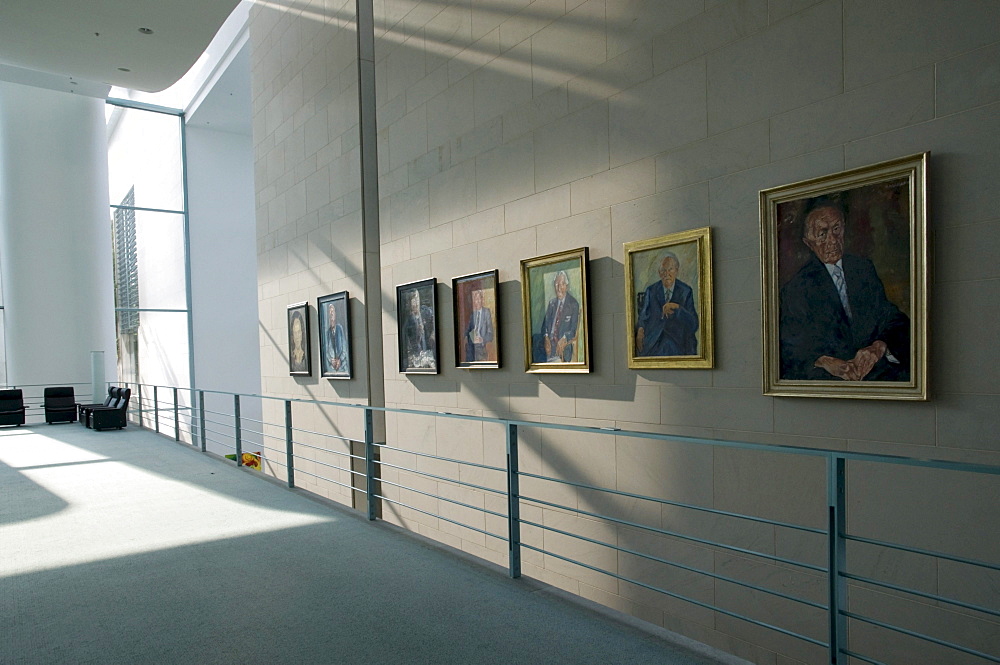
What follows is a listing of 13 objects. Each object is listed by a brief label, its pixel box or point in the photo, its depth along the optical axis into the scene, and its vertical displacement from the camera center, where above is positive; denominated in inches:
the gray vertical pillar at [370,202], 364.8 +60.9
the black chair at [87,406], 602.9 -69.1
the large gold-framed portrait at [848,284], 147.1 +5.2
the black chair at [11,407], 605.0 -69.3
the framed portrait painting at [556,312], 230.4 +0.6
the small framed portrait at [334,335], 383.6 -9.0
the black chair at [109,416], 562.9 -73.4
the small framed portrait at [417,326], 311.1 -4.0
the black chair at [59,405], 632.4 -71.4
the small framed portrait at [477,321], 271.1 -2.0
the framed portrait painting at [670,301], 191.0 +2.9
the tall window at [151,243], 787.4 +89.8
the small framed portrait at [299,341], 430.0 -12.9
